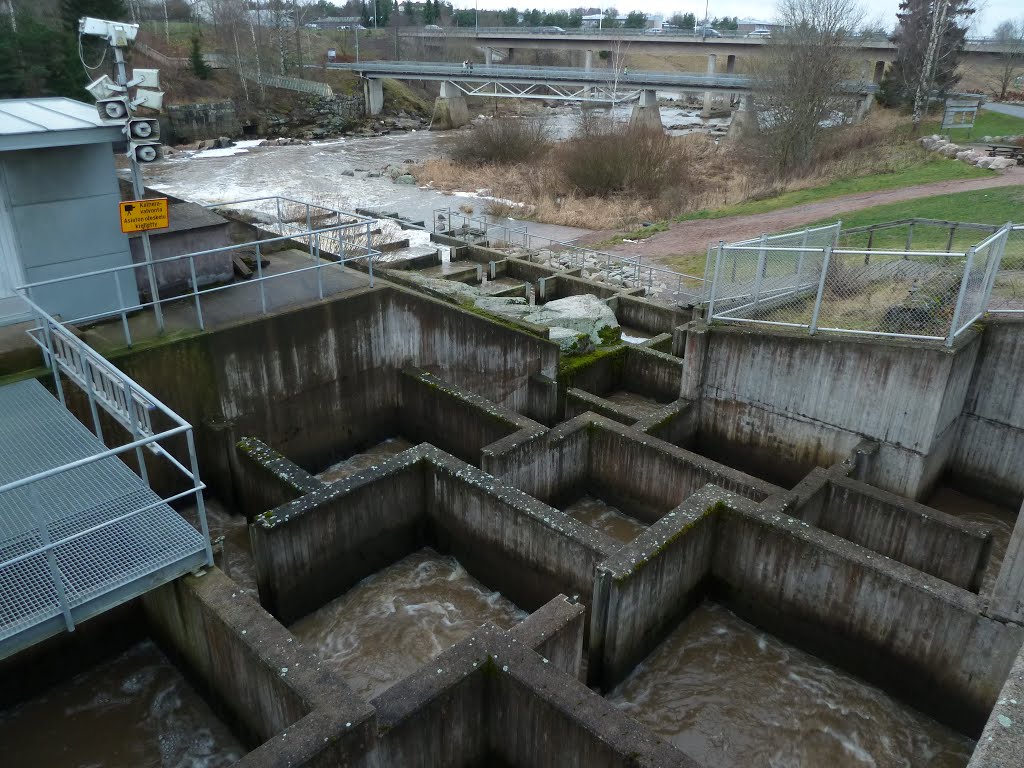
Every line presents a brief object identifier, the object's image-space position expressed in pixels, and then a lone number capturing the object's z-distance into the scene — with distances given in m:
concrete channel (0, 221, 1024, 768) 6.93
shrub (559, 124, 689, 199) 35.56
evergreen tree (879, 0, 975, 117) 41.50
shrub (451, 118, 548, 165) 43.91
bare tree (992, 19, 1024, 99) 51.53
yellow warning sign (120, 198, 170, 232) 9.77
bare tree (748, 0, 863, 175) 34.22
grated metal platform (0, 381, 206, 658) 6.38
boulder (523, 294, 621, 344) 15.80
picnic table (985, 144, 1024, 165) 28.94
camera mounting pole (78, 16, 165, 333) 9.48
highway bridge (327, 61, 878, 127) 51.81
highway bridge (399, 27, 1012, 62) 56.44
